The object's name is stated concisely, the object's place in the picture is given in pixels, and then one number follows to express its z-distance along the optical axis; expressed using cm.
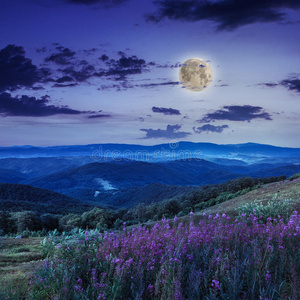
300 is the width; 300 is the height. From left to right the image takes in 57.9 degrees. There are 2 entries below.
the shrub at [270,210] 777
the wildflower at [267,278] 332
